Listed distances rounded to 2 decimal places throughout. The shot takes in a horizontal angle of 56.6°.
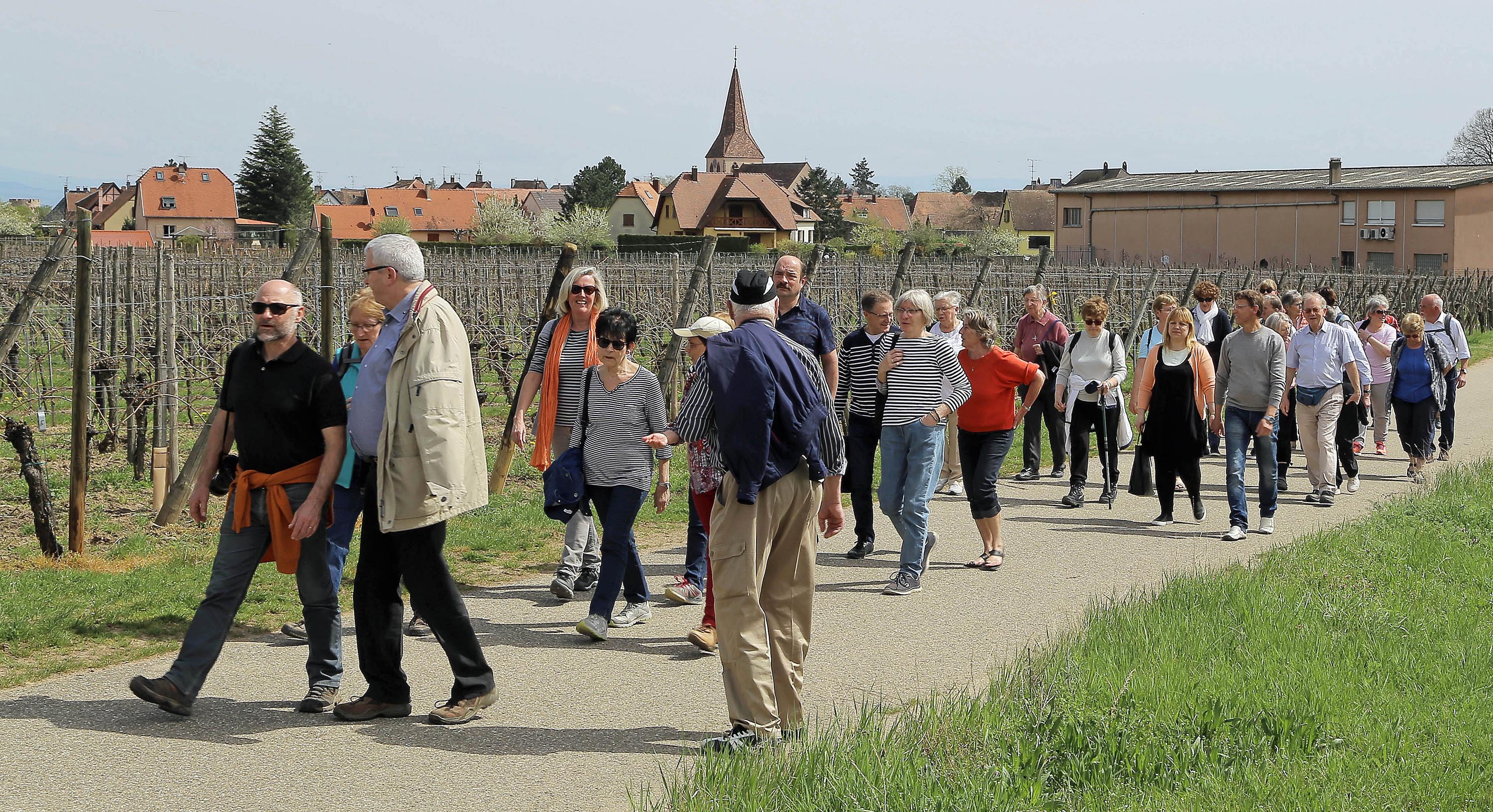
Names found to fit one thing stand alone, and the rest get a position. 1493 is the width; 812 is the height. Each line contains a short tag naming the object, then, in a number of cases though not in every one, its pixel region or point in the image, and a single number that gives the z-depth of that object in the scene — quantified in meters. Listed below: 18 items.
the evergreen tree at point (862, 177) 185.25
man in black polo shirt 5.30
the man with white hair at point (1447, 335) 13.53
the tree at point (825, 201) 105.81
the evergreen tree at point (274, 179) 88.50
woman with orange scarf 7.47
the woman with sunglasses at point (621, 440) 6.86
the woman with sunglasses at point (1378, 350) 13.67
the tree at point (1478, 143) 99.25
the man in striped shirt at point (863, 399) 8.70
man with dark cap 4.94
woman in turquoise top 5.82
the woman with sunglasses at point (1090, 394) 11.12
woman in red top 8.57
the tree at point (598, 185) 111.44
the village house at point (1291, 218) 56.72
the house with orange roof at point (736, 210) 93.12
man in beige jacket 5.08
